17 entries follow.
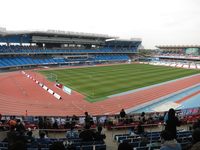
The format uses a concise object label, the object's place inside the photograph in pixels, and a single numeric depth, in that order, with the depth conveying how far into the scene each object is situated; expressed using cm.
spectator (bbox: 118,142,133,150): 340
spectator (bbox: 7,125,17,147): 472
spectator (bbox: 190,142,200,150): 289
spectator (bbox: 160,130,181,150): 342
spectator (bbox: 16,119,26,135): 630
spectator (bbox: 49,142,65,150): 361
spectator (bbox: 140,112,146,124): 969
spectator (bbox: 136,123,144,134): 728
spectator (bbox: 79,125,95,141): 548
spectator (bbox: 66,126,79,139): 731
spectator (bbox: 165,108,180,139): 512
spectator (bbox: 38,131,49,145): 611
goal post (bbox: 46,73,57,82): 2697
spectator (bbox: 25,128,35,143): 609
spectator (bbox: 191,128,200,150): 359
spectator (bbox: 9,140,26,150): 344
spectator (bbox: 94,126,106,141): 588
